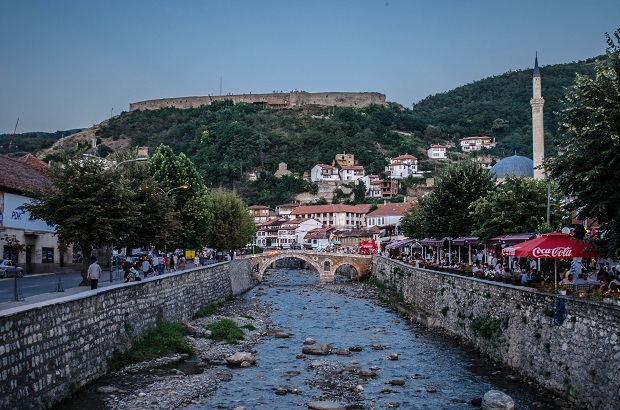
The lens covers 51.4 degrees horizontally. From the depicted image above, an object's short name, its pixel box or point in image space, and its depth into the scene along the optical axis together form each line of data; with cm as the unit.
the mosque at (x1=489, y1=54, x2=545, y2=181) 7688
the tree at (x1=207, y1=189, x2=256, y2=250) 6819
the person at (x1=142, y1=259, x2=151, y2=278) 3449
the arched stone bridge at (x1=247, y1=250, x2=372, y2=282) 7731
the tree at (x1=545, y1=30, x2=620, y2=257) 1791
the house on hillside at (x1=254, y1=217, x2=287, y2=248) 13276
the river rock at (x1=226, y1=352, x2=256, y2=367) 2525
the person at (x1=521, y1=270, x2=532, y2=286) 2341
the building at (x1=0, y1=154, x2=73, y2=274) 3744
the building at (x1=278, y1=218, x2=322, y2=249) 12731
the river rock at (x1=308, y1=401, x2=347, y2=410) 1886
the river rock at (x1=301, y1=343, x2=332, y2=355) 2838
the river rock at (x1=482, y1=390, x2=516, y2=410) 1798
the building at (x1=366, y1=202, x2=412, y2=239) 11458
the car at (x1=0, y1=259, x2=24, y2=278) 3281
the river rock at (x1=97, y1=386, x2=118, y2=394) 1834
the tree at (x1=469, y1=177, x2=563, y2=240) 3681
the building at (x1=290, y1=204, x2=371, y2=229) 13025
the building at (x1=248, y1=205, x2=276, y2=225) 14088
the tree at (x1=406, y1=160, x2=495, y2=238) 4562
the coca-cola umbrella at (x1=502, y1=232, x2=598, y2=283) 1972
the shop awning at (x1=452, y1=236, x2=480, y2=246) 4073
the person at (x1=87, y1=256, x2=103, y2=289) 2348
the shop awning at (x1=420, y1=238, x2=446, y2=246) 4785
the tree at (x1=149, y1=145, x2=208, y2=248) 5047
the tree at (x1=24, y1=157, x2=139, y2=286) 2775
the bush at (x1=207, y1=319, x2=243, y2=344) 3070
